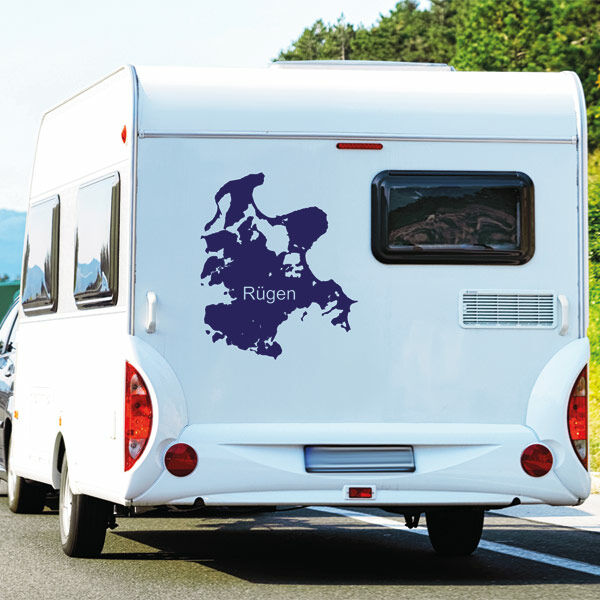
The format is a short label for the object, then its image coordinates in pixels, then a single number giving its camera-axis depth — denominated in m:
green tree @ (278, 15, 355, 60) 102.06
